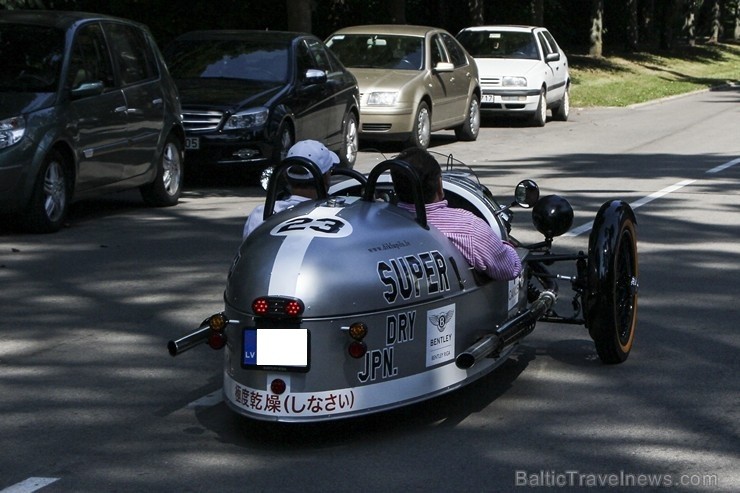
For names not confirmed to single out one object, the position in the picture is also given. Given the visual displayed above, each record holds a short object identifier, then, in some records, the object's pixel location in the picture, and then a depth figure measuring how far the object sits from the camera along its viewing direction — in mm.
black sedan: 15477
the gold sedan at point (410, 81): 19688
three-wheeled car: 5703
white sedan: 24422
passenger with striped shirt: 6445
